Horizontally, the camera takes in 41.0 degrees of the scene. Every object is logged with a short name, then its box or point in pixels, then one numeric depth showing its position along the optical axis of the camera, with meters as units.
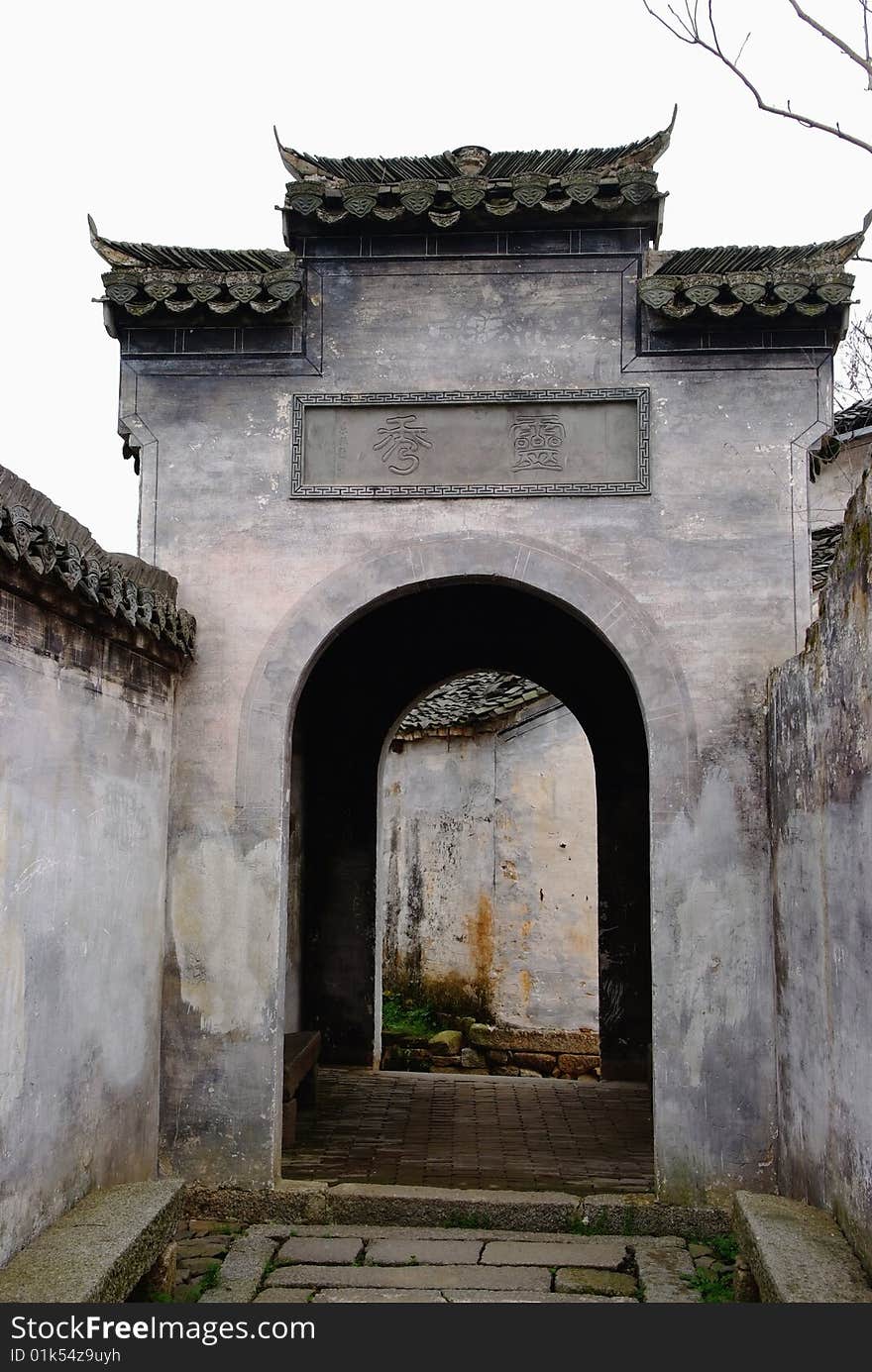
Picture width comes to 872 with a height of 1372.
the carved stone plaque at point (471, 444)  6.60
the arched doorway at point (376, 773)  9.47
